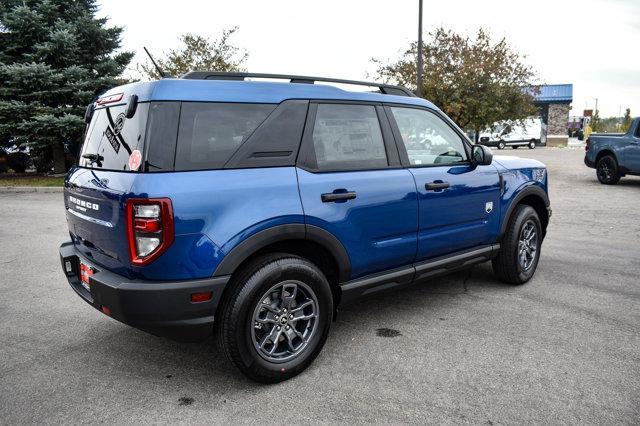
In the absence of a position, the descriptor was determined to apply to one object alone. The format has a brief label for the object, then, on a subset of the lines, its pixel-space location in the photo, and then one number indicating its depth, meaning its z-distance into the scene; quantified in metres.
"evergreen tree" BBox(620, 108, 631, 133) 48.72
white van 37.53
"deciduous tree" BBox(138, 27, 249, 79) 18.56
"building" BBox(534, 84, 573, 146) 49.34
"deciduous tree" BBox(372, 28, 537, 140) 16.00
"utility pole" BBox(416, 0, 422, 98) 14.28
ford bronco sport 2.59
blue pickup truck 12.52
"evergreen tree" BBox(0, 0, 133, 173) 14.71
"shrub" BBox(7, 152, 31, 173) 17.98
